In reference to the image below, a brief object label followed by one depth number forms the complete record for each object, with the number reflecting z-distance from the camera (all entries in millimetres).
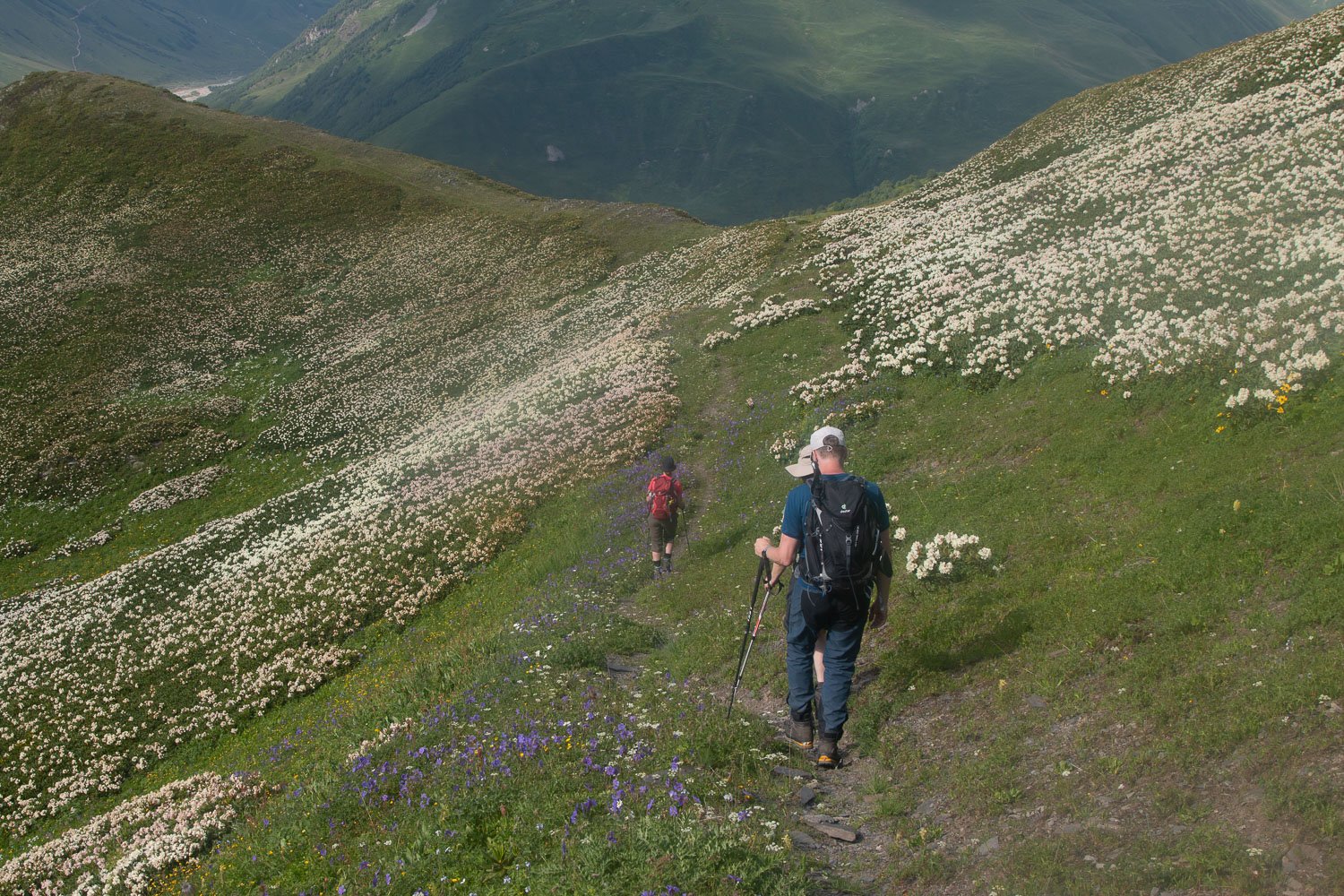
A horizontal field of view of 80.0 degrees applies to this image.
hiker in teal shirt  9180
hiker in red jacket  18234
